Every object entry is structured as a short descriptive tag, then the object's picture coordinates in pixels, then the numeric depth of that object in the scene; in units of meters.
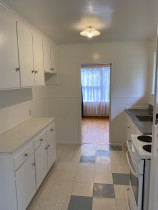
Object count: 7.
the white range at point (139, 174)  1.39
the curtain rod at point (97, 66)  6.32
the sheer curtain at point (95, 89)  6.42
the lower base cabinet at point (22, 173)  1.60
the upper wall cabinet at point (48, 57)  2.94
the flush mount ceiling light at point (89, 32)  2.51
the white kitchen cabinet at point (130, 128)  2.46
